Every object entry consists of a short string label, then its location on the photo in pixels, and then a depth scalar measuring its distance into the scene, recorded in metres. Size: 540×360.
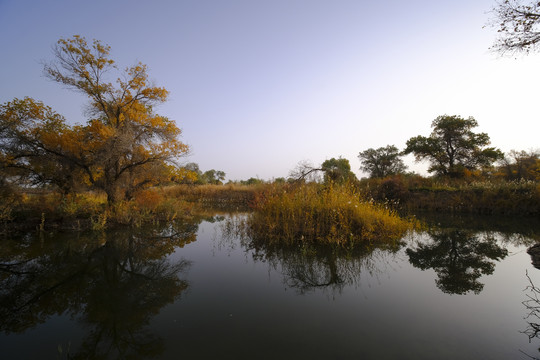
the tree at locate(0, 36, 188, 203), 11.25
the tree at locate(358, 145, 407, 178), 38.84
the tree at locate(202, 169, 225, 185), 67.28
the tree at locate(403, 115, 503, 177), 26.62
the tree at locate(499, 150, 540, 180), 27.17
